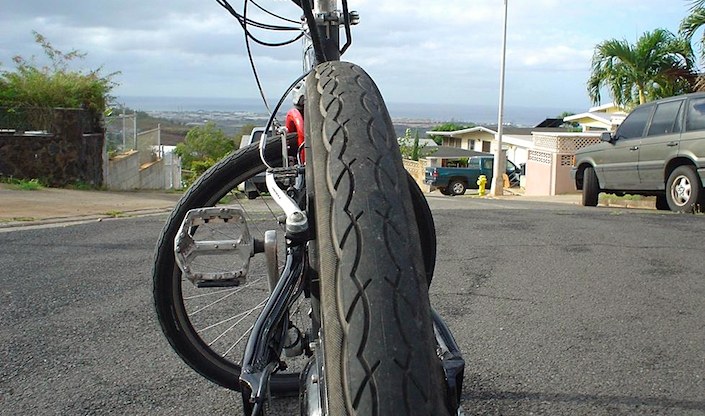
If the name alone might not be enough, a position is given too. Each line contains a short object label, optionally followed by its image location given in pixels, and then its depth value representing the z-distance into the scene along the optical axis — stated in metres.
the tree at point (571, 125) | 50.97
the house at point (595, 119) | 39.44
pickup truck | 34.34
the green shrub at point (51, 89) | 14.95
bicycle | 1.41
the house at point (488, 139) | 48.76
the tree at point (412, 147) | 55.47
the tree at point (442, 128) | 72.38
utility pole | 27.83
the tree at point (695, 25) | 16.14
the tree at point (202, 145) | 40.09
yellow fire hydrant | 29.43
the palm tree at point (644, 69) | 19.58
